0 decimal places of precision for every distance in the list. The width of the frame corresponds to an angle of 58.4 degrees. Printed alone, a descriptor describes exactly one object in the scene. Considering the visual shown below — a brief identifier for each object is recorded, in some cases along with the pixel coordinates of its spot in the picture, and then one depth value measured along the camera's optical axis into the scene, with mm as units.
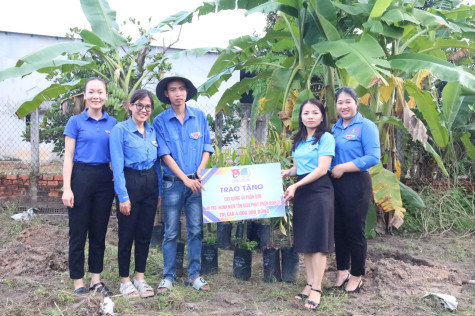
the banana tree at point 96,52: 4211
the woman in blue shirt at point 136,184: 3361
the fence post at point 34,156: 6777
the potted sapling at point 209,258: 4293
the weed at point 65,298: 3245
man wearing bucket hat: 3664
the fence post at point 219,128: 7047
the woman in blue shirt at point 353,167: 3447
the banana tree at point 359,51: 4156
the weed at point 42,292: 3416
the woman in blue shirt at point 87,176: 3361
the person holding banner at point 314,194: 3348
